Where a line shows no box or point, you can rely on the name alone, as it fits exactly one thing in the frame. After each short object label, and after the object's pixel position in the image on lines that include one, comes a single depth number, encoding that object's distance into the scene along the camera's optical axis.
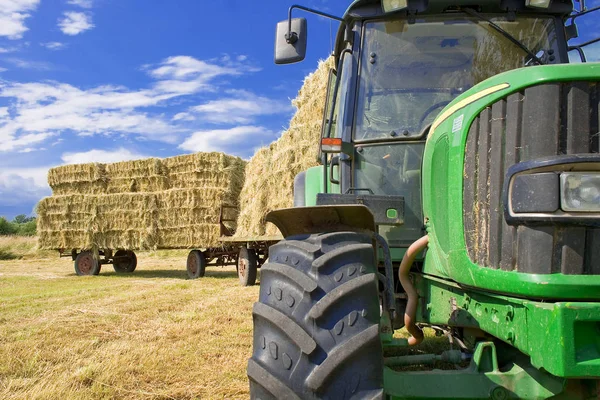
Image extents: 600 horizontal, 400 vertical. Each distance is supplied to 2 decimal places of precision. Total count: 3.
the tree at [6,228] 33.91
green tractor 1.67
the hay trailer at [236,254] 10.74
